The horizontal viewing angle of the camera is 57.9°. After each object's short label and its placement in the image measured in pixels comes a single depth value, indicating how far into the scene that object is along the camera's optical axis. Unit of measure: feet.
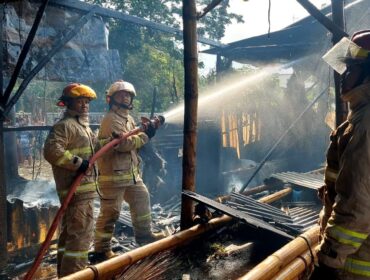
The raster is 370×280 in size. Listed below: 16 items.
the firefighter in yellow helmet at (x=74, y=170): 12.98
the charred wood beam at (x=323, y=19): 12.60
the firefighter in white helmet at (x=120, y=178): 15.62
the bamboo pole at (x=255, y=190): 18.21
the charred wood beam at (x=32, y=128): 18.43
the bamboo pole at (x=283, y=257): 7.60
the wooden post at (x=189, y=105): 11.90
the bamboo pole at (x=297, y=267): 8.38
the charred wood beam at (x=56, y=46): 15.35
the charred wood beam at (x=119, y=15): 19.69
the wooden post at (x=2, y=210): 15.03
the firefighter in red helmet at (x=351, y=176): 5.84
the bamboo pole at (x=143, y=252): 8.51
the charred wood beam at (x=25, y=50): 14.17
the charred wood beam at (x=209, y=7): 12.69
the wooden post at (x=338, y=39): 12.95
